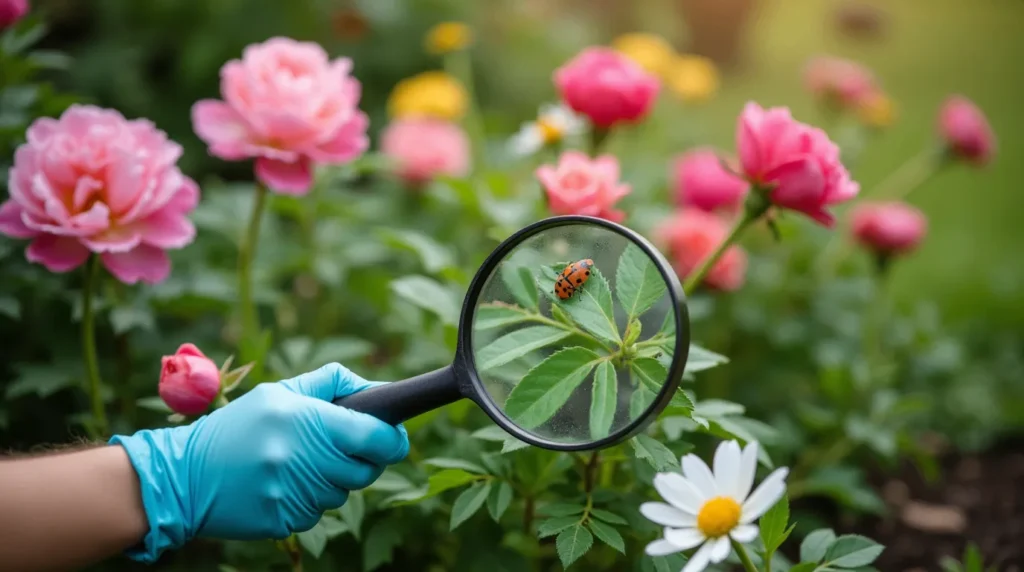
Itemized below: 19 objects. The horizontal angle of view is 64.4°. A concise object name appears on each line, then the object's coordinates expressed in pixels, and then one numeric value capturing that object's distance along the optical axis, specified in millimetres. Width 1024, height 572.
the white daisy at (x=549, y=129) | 1514
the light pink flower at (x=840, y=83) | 1990
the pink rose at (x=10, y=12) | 1306
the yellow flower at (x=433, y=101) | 2002
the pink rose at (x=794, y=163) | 951
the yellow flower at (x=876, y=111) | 1989
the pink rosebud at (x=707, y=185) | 1674
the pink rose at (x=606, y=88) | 1316
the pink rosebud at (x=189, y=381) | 876
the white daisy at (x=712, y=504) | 740
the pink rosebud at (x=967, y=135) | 1804
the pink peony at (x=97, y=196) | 1041
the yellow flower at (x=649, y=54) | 2051
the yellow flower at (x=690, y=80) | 2121
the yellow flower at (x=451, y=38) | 1753
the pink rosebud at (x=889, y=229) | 1663
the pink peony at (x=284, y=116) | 1151
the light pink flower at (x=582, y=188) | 1097
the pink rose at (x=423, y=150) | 1920
